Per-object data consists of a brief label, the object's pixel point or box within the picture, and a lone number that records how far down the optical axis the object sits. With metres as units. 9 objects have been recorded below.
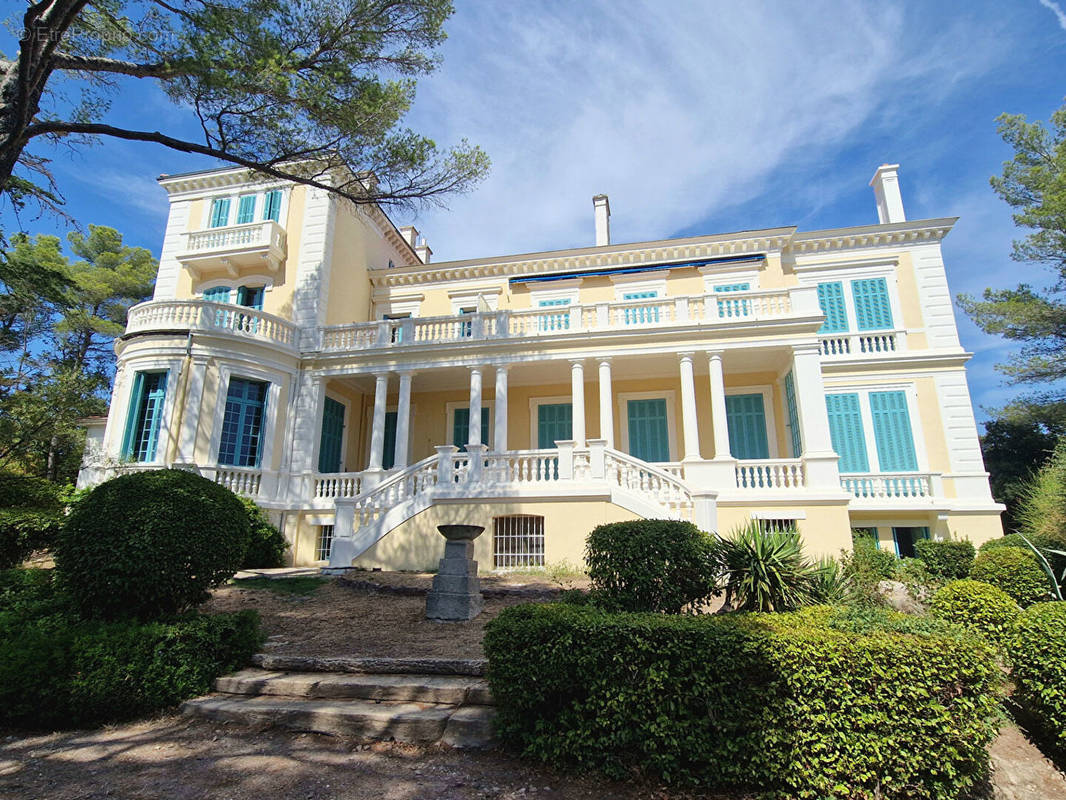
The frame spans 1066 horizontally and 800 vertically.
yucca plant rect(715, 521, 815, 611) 6.18
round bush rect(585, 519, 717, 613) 6.61
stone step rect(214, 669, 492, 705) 5.16
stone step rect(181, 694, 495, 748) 4.60
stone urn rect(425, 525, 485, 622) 8.00
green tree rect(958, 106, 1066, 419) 18.41
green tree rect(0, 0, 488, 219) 8.43
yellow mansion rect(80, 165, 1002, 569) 12.20
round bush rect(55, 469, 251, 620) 5.90
